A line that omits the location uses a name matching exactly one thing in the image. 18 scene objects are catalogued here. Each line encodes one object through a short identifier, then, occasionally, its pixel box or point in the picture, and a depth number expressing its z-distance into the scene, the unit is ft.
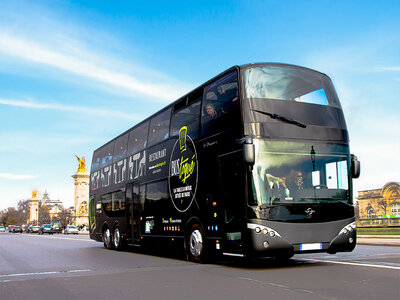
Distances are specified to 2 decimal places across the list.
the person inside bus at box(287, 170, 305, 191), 31.55
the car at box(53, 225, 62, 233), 226.67
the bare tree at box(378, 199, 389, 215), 305.06
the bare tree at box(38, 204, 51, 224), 447.01
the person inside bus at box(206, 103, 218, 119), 36.40
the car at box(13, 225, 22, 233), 292.96
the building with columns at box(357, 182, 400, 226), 307.99
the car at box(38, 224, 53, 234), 216.13
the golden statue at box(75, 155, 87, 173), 330.13
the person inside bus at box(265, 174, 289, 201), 31.22
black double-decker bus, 31.14
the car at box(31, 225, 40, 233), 241.82
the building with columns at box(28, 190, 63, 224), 506.48
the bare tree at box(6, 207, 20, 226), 591.37
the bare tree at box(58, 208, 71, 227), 422.41
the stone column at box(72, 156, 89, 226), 322.55
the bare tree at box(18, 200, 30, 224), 560.61
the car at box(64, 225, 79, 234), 204.72
